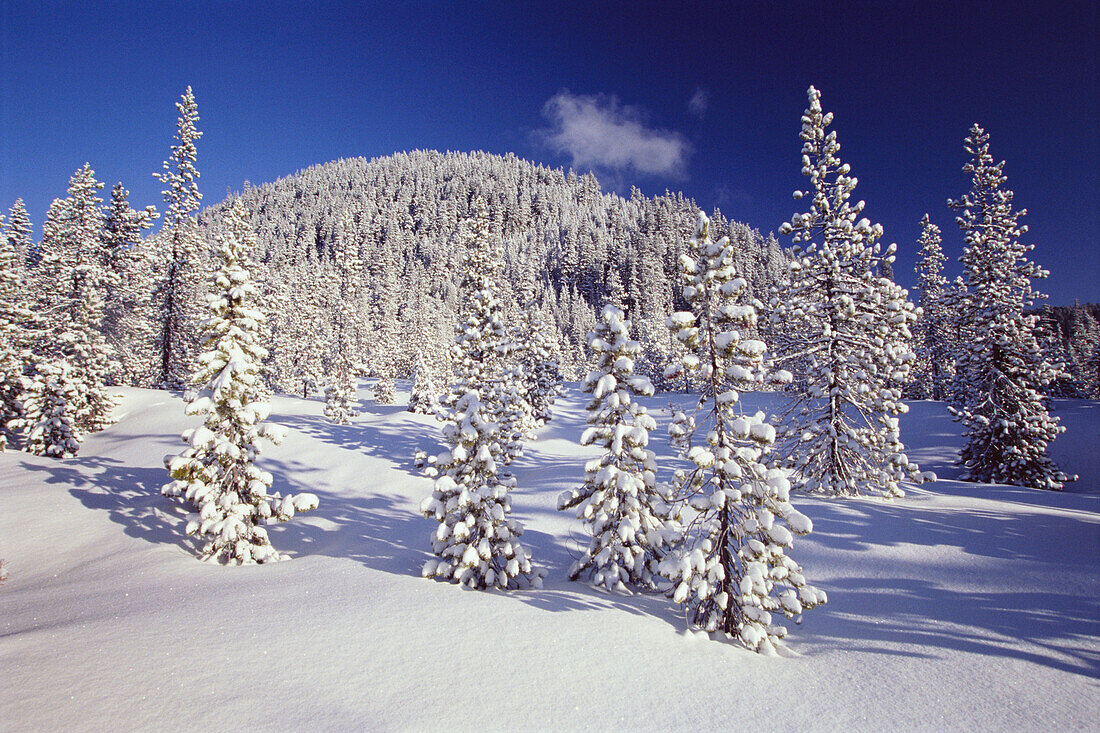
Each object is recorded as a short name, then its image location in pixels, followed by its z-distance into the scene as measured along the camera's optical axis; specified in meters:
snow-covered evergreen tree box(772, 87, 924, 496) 15.61
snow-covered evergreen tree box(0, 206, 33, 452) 19.92
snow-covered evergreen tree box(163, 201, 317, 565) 10.80
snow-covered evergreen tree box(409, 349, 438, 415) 38.03
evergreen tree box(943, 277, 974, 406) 21.08
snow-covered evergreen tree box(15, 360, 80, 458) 19.19
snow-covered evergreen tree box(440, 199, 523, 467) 17.23
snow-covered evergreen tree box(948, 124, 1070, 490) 19.78
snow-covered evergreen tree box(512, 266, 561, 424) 37.56
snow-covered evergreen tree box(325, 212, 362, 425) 32.28
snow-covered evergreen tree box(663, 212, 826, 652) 7.45
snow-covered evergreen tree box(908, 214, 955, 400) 43.81
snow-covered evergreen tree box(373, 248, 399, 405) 49.44
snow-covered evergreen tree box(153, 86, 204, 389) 31.91
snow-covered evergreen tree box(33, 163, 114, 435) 20.97
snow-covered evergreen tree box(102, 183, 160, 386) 31.17
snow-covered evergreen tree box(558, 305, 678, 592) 9.88
